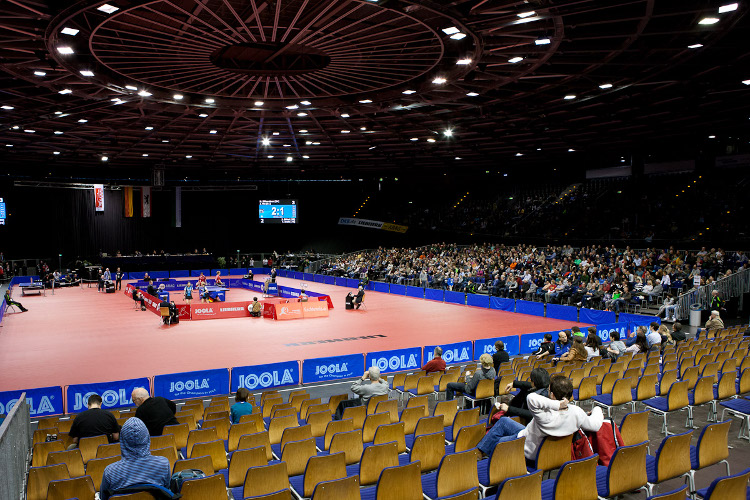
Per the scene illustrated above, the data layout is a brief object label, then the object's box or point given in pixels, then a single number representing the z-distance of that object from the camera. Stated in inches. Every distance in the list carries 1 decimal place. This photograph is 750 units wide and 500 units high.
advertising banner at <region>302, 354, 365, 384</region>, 579.2
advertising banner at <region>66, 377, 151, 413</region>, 483.8
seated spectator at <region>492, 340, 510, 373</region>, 474.3
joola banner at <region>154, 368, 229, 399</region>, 515.5
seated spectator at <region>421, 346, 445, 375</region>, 485.4
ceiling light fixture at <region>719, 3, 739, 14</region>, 516.1
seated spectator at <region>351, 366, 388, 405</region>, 390.6
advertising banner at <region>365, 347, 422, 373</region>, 595.1
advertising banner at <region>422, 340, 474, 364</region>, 649.0
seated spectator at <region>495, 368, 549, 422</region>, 266.5
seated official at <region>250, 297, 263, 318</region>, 1075.3
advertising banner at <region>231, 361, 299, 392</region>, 543.5
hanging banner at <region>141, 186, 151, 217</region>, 1871.1
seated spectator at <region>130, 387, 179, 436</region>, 310.7
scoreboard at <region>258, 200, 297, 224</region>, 1895.9
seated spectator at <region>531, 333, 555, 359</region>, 551.4
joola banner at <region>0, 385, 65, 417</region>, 467.8
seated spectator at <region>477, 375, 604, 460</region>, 223.3
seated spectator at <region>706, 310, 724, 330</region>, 674.6
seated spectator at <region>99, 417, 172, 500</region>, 185.2
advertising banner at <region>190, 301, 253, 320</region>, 1050.1
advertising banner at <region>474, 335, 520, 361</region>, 681.6
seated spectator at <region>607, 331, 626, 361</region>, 522.0
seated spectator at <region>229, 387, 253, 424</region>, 351.6
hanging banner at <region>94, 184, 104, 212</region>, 1812.3
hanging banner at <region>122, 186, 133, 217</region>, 1891.4
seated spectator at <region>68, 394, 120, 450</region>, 309.4
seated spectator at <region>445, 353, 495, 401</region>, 388.3
